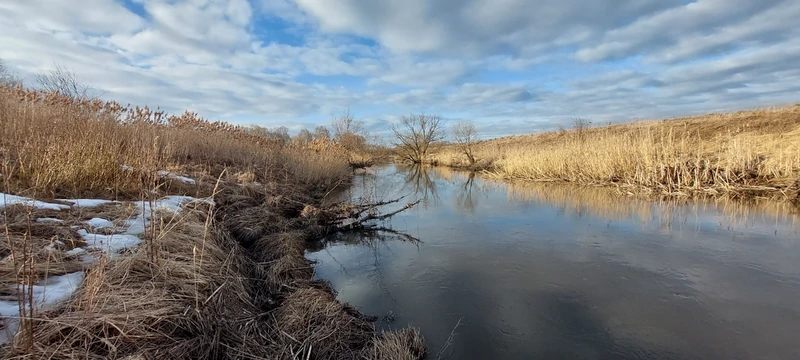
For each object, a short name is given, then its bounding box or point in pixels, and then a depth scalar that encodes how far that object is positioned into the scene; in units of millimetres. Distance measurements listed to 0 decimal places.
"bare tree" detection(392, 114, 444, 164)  28969
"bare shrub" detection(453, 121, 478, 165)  23559
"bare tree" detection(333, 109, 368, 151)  23362
